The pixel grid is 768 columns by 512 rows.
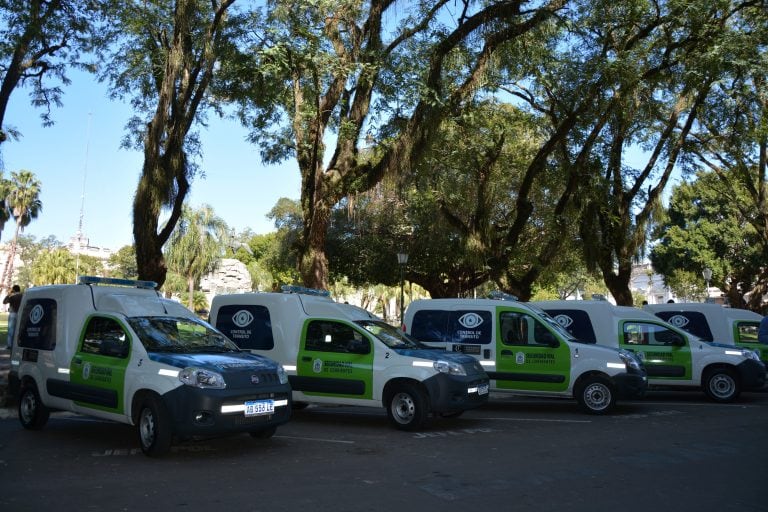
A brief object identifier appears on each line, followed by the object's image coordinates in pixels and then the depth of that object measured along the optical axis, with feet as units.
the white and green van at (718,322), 51.88
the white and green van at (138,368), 26.02
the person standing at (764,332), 38.81
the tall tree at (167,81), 48.91
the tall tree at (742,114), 54.03
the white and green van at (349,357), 33.37
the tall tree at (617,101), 57.77
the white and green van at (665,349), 44.39
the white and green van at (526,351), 39.24
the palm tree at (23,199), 176.24
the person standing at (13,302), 52.70
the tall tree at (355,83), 48.62
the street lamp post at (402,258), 81.92
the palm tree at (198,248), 158.20
